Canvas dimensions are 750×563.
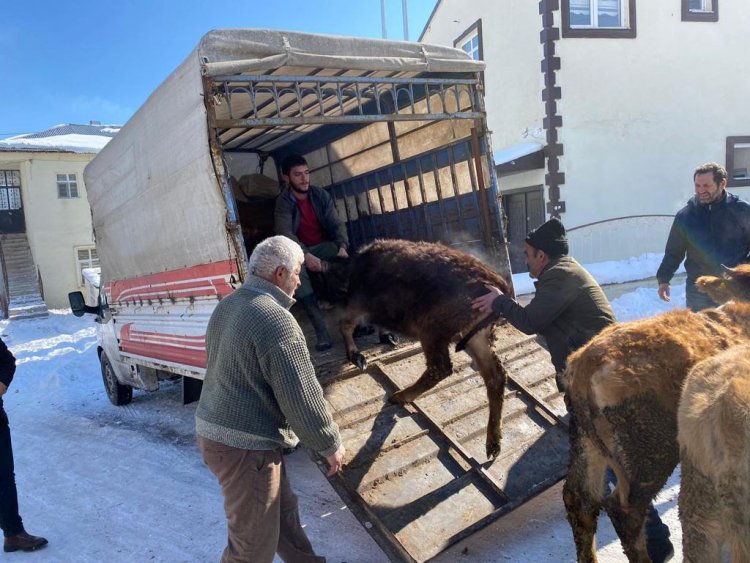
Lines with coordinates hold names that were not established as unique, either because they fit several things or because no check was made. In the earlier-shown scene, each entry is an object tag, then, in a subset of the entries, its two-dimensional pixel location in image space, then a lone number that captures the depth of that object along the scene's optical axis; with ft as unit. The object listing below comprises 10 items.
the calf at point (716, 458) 6.44
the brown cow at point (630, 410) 8.52
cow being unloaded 13.57
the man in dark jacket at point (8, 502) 12.43
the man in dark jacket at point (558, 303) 11.59
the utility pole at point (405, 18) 73.41
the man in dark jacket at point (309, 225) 17.76
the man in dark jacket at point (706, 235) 16.01
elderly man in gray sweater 8.54
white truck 12.35
